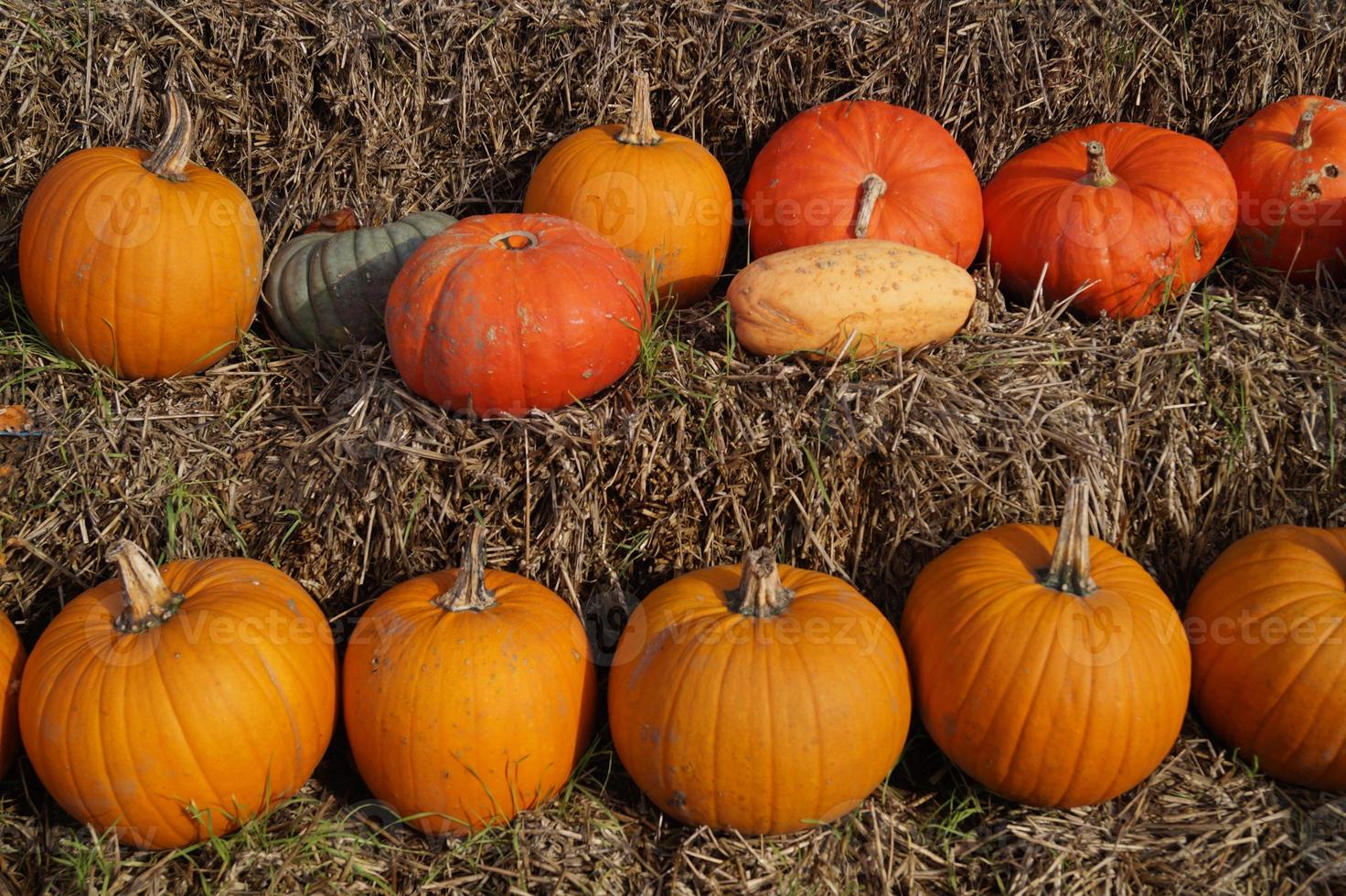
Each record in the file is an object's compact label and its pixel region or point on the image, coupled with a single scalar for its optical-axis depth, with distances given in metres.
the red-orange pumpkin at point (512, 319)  2.83
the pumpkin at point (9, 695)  2.67
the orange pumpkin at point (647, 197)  3.39
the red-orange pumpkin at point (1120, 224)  3.33
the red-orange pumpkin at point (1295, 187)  3.49
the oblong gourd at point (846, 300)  2.98
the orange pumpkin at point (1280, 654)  2.59
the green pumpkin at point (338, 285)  3.36
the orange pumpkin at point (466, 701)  2.52
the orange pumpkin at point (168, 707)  2.45
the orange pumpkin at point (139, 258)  3.14
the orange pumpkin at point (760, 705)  2.44
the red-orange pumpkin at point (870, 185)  3.40
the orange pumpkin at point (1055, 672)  2.50
